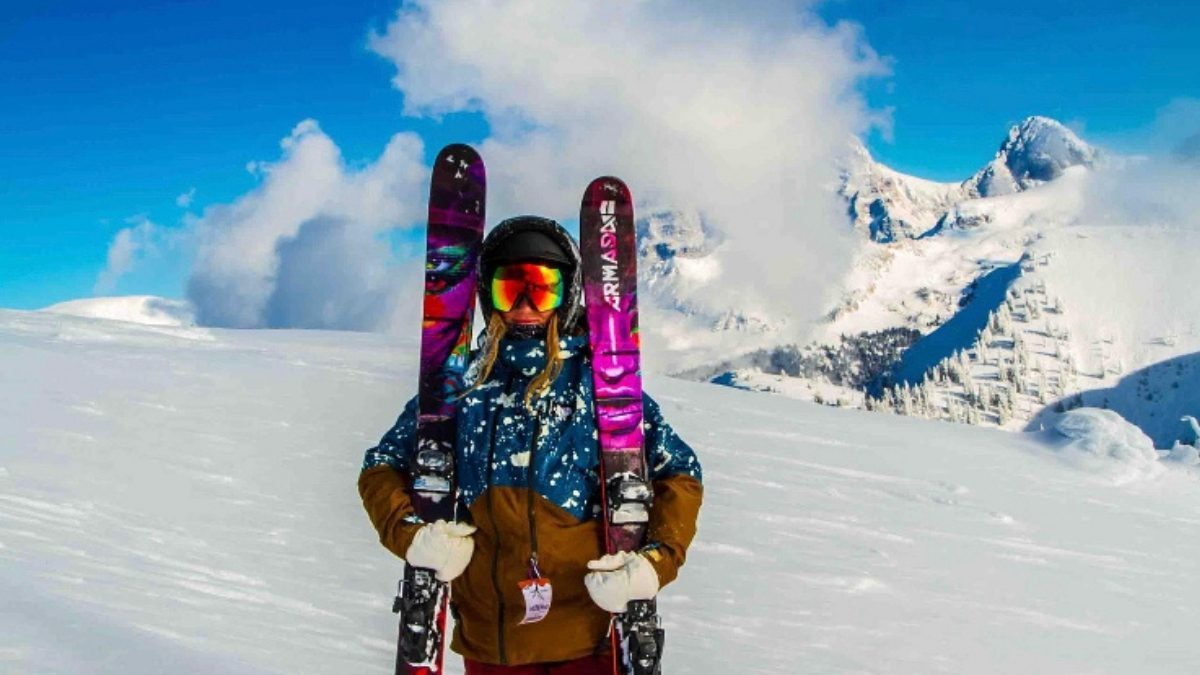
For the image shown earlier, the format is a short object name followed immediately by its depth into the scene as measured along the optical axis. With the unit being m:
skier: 3.49
